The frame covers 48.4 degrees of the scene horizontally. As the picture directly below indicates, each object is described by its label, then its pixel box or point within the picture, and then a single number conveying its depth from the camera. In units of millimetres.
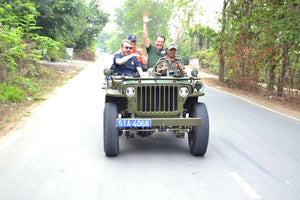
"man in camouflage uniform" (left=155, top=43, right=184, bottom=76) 6660
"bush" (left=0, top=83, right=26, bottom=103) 10662
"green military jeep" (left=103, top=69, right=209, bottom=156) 5367
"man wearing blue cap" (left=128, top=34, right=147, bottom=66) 7564
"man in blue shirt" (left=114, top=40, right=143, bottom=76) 6715
